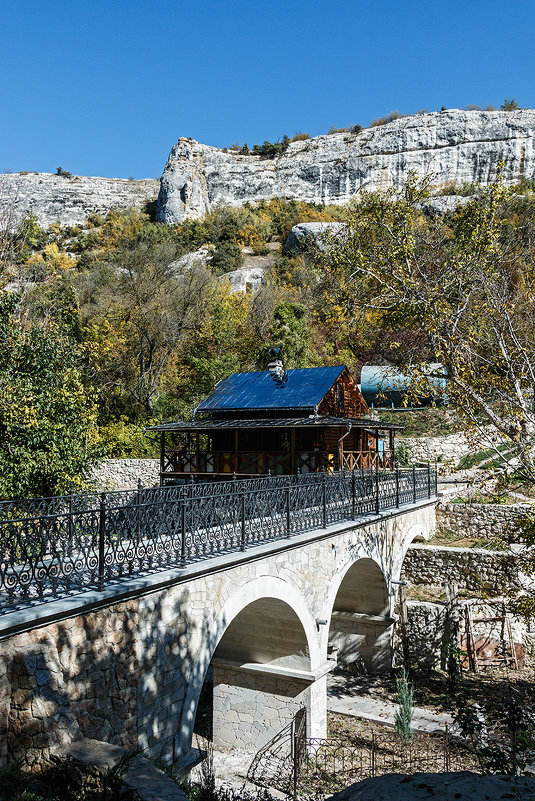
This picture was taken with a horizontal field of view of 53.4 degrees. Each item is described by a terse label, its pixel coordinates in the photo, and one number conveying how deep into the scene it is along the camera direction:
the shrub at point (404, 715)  10.89
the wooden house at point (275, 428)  19.08
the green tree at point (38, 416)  12.11
